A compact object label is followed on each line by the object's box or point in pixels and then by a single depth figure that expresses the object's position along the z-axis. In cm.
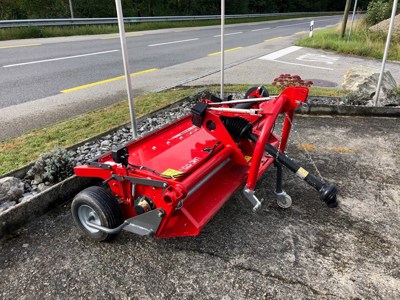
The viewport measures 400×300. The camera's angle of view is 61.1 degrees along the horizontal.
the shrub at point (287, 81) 677
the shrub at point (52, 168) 354
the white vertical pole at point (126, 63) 359
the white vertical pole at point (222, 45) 507
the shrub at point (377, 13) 1767
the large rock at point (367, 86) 608
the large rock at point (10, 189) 321
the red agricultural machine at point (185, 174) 258
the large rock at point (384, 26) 1495
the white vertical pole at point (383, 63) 534
